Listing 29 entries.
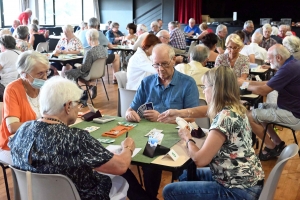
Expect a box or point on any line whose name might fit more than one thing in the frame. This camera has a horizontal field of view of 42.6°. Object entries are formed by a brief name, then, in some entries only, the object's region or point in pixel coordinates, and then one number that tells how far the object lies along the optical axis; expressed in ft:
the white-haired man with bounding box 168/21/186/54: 28.76
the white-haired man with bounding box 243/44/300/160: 12.96
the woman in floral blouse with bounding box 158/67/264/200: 7.00
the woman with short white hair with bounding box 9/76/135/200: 5.93
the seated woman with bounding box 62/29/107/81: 20.88
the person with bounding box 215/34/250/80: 16.02
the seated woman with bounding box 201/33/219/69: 19.26
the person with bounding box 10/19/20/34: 30.42
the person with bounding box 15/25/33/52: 21.75
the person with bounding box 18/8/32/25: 35.94
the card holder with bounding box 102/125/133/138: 8.45
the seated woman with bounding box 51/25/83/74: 24.29
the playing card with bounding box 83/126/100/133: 8.87
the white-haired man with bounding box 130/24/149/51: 30.35
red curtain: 49.24
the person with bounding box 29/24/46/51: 29.21
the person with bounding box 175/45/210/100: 14.03
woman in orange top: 9.00
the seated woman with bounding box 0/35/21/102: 16.81
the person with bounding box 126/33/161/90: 14.39
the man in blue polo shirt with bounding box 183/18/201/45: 39.25
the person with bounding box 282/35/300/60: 17.31
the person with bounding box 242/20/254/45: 29.35
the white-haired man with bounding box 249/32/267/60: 21.85
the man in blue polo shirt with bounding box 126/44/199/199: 10.49
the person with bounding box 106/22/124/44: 34.12
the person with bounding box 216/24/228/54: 26.73
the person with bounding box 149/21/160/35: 31.81
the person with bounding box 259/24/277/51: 24.88
